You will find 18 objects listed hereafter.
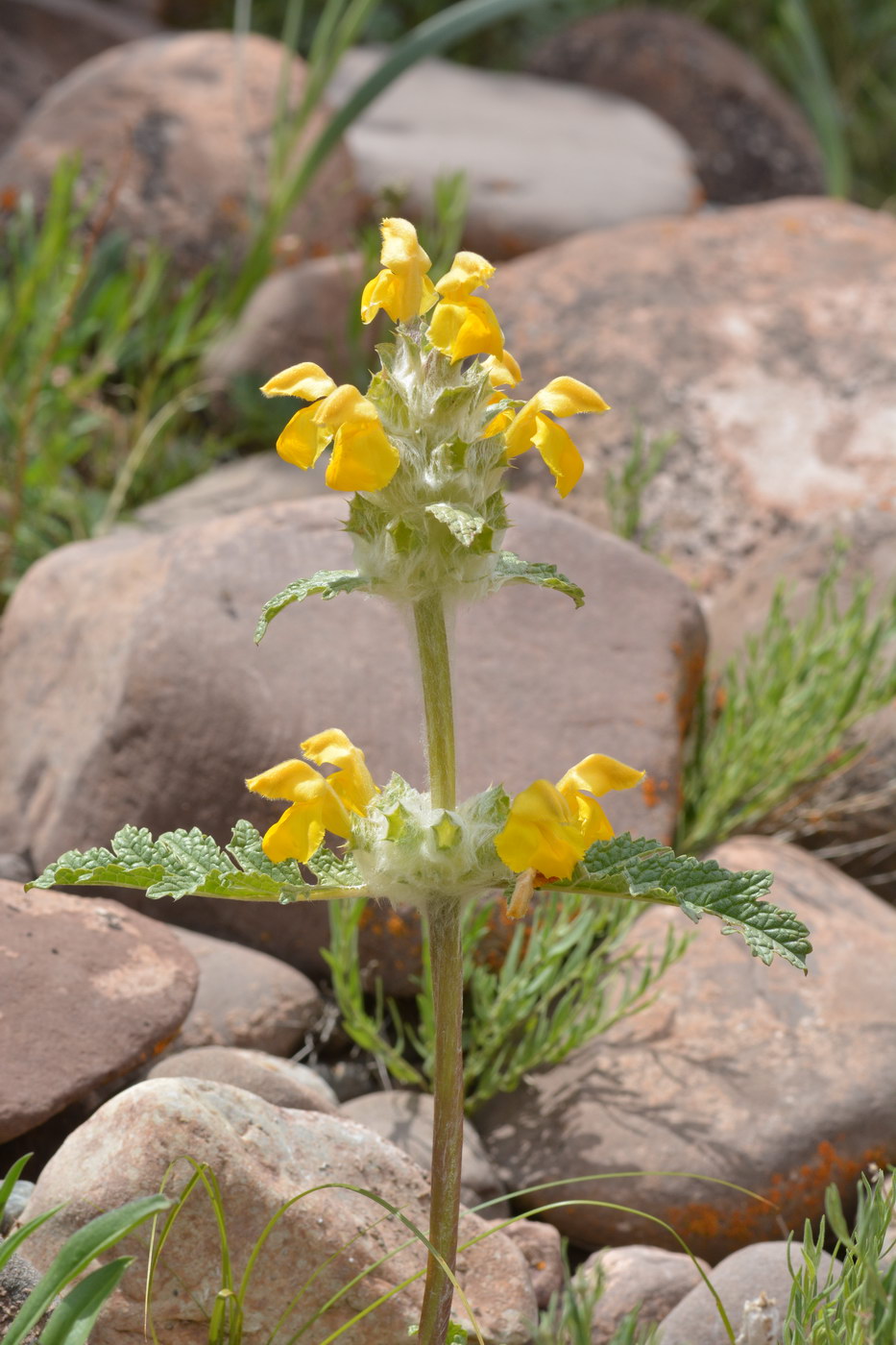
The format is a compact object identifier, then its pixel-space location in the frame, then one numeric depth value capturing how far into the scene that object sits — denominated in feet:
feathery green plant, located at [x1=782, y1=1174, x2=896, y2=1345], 8.02
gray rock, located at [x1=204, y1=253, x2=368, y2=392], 26.53
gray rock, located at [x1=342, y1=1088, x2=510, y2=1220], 13.03
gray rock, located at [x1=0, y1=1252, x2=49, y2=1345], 8.77
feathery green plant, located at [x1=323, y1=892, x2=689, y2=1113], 13.51
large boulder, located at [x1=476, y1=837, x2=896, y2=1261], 13.30
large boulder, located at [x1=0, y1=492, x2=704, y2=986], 15.19
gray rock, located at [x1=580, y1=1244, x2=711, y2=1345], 11.60
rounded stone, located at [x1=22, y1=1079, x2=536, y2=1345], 9.72
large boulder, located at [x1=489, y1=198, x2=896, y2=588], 23.66
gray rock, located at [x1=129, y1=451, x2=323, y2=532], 22.97
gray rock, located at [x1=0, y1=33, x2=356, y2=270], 28.86
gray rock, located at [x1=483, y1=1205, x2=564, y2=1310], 12.08
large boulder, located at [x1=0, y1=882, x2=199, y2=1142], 10.98
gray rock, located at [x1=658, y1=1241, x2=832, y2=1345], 10.73
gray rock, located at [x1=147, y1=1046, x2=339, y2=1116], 11.98
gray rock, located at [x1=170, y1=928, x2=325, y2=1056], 13.76
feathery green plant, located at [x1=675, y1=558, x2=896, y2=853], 16.44
